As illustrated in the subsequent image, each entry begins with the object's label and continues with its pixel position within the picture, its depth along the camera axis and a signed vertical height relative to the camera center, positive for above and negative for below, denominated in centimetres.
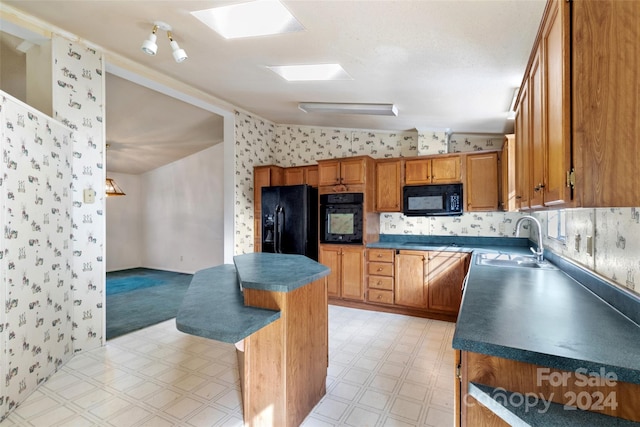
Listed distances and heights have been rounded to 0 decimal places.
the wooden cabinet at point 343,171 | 405 +63
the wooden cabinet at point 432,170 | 379 +59
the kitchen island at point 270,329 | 146 -64
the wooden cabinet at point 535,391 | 80 -54
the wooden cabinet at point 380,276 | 381 -82
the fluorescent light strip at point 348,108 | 334 +131
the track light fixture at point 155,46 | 225 +137
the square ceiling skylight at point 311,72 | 276 +143
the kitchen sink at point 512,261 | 242 -43
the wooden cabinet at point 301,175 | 470 +66
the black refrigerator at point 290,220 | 430 -8
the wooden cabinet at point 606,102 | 84 +34
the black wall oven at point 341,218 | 405 -5
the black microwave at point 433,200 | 374 +19
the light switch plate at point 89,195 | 269 +19
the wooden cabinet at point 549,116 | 99 +42
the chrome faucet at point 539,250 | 247 -33
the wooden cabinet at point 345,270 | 400 -78
